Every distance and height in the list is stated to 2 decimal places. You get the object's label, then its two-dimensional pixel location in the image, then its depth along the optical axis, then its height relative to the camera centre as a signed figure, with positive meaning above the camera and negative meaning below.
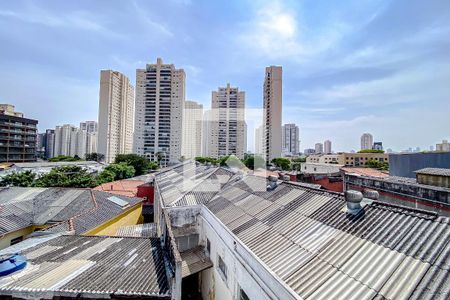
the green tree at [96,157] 63.84 -1.02
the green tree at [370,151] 68.75 +2.30
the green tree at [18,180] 24.36 -2.98
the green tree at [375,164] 56.13 -1.26
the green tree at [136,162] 44.34 -1.52
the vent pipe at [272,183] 9.85 -1.13
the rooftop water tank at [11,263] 6.44 -3.20
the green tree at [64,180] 24.75 -2.97
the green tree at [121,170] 34.99 -2.61
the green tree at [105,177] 29.98 -3.11
